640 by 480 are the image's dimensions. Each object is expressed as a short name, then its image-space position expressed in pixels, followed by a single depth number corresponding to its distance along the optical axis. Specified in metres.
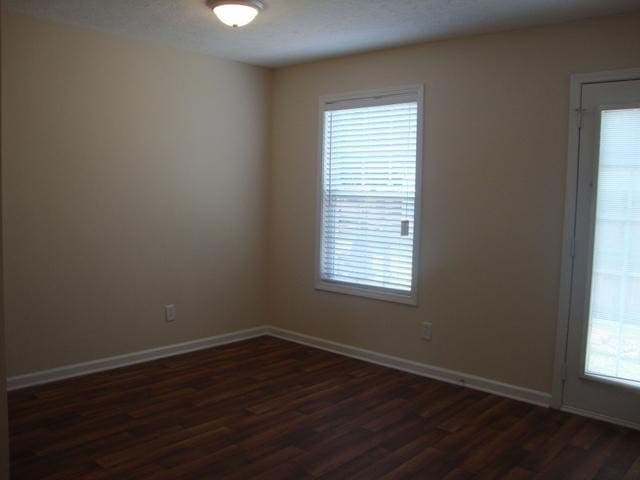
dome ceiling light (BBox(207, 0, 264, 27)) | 3.40
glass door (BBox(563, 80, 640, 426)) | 3.44
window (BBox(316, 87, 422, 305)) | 4.50
